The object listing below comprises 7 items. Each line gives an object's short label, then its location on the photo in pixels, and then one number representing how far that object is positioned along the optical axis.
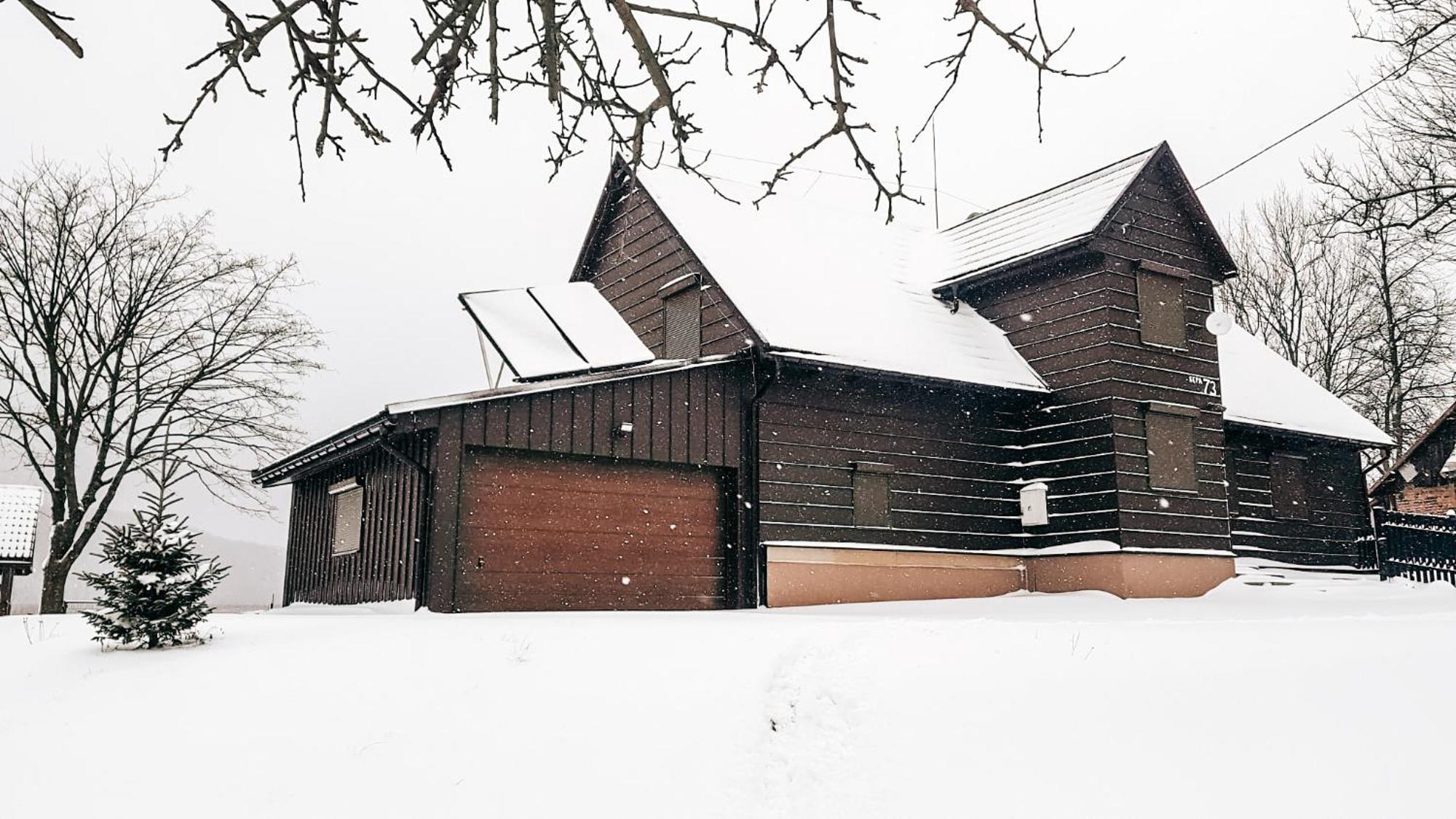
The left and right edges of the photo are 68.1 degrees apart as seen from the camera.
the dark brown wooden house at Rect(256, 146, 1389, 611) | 13.72
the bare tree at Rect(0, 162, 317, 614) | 20.02
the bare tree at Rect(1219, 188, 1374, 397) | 31.46
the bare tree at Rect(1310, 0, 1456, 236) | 11.50
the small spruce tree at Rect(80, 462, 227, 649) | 9.64
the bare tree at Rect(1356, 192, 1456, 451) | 29.12
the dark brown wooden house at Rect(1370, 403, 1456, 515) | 21.84
